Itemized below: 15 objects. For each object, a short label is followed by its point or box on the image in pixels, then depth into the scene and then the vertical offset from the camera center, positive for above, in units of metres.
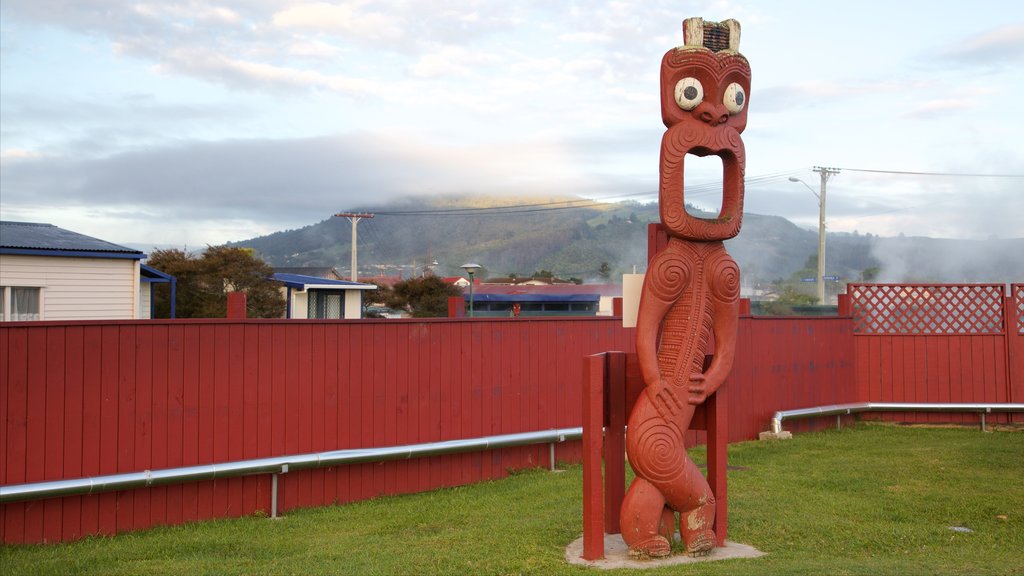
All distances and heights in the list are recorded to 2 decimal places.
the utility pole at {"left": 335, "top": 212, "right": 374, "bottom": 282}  49.97 +5.01
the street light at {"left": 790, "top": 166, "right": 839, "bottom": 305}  36.94 +3.63
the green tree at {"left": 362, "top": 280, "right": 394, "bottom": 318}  42.87 +0.38
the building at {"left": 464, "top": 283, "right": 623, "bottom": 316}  49.59 +0.34
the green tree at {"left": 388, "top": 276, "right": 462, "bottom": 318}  41.41 +0.46
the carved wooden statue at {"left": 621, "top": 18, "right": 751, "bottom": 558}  6.25 +0.02
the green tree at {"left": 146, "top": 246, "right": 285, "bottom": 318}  30.09 +0.77
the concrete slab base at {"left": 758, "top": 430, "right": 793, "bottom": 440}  12.02 -1.75
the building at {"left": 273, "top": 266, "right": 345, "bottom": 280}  57.34 +2.23
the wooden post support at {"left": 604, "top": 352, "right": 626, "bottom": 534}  6.66 -0.99
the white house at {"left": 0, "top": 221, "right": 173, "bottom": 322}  16.56 +0.54
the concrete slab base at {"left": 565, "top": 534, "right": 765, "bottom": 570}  6.04 -1.75
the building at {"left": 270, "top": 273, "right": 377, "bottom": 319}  27.14 +0.24
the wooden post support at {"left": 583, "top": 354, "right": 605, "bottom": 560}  6.16 -1.04
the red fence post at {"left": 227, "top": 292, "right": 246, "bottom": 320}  7.70 -0.02
